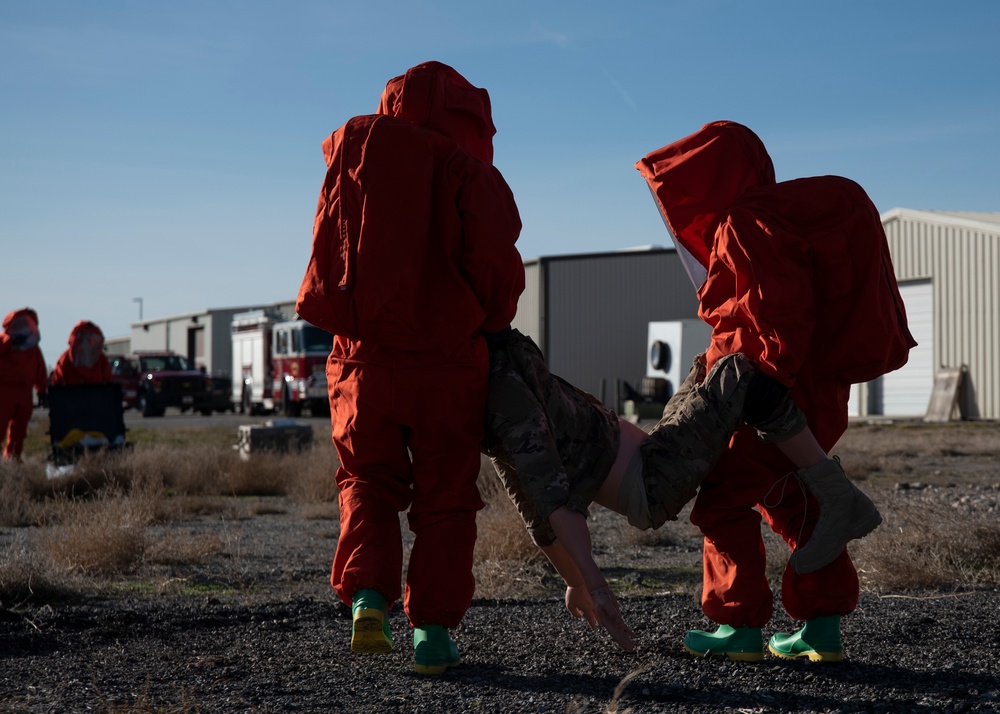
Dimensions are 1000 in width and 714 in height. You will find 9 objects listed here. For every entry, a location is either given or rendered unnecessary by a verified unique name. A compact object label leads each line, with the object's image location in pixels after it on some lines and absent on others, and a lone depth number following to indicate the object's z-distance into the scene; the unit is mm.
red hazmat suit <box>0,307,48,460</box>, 11672
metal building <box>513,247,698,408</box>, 29859
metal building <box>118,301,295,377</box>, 44438
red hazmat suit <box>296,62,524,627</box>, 3346
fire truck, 27109
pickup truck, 31812
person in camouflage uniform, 3256
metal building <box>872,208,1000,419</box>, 22703
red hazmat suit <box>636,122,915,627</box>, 3354
